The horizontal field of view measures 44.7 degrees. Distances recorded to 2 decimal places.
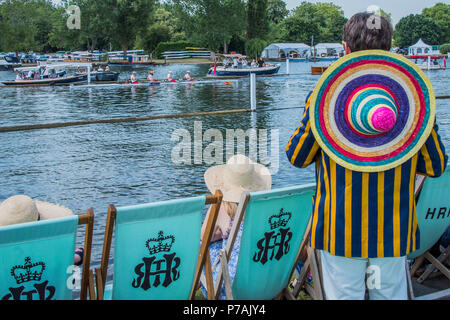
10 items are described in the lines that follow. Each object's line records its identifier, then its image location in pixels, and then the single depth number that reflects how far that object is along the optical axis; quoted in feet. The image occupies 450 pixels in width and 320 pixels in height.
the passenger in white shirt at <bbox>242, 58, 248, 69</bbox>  153.17
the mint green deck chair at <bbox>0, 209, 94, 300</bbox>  8.78
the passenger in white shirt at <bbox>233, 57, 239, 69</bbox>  151.14
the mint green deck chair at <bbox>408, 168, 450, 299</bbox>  12.25
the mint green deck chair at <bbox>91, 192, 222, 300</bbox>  9.68
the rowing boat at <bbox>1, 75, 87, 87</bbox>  115.03
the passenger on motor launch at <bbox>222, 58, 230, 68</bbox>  152.71
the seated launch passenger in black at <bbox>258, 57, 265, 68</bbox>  160.56
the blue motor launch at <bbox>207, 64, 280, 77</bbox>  143.33
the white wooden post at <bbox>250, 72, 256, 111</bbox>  60.34
